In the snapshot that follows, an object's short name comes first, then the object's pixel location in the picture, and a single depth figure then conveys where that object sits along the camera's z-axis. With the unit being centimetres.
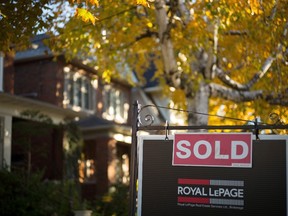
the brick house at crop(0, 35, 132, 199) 1870
